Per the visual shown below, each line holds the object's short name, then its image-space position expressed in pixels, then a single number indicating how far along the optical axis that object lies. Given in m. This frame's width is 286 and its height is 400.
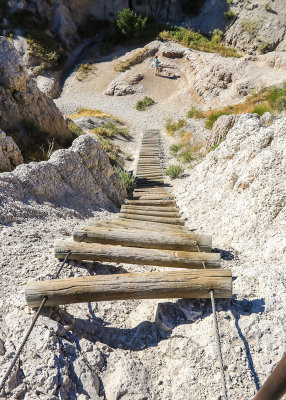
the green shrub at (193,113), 18.33
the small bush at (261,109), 11.91
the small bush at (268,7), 25.98
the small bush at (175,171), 11.37
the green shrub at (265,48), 24.95
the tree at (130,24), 27.05
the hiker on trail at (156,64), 23.30
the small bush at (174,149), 14.29
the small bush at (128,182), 10.72
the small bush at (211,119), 15.71
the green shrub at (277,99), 11.94
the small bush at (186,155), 12.32
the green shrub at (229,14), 28.03
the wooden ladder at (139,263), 2.99
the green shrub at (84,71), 25.25
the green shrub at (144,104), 21.50
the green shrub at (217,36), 27.59
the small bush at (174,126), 17.17
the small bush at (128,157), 14.35
